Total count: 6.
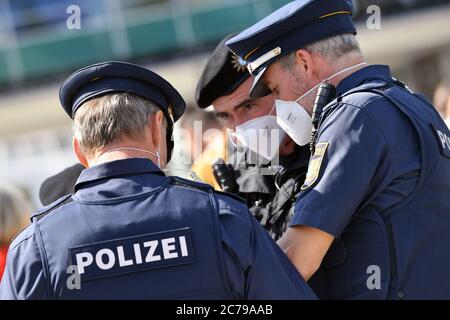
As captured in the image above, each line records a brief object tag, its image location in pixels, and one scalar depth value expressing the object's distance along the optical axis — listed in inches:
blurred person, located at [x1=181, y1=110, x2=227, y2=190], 372.8
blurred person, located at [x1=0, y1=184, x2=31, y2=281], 327.0
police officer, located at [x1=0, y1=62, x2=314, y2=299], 179.0
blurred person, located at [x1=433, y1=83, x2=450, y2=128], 460.4
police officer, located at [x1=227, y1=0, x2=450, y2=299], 197.0
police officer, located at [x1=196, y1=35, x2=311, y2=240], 249.3
